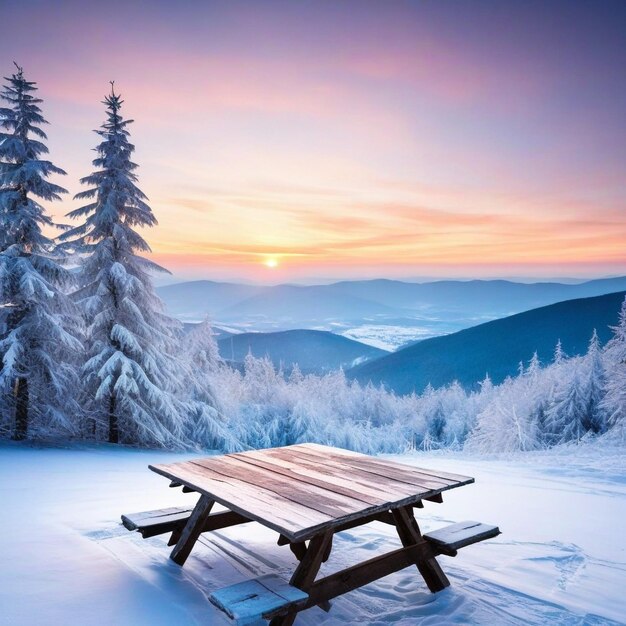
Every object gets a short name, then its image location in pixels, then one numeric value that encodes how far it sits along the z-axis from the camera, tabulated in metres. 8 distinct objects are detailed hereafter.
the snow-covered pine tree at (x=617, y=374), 20.92
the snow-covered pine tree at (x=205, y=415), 15.87
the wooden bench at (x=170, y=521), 4.06
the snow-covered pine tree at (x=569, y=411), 25.69
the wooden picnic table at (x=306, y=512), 2.84
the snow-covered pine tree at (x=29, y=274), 11.31
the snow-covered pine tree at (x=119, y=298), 12.90
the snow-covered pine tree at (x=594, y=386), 25.66
